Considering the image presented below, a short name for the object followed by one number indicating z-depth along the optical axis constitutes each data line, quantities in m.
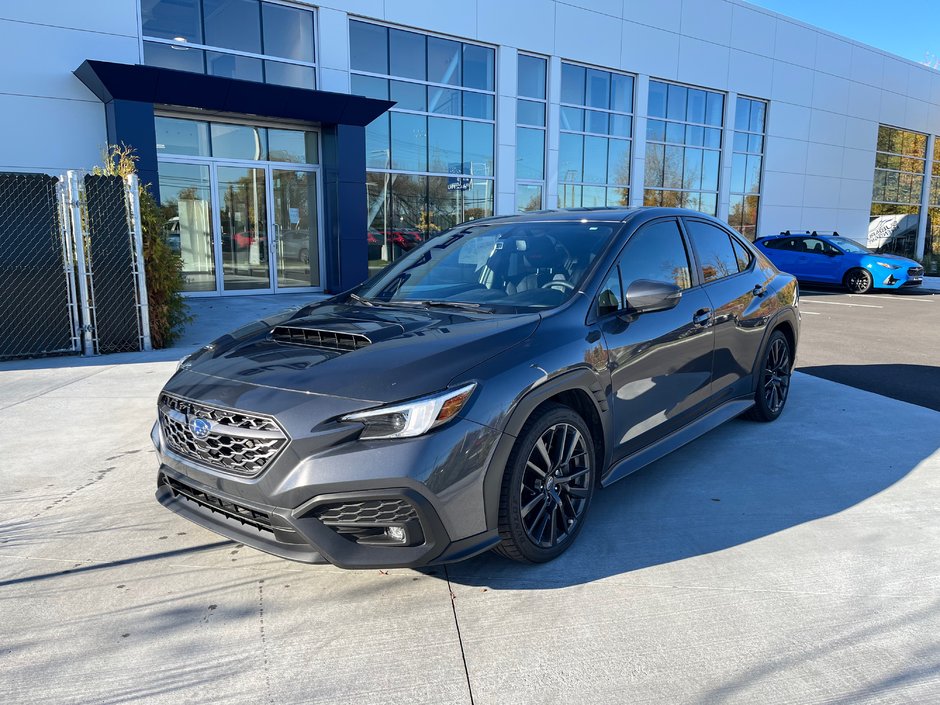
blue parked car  17.42
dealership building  11.92
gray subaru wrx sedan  2.63
